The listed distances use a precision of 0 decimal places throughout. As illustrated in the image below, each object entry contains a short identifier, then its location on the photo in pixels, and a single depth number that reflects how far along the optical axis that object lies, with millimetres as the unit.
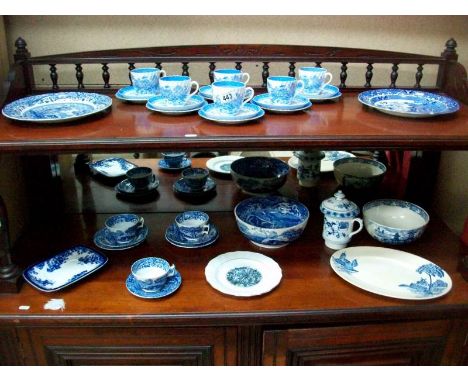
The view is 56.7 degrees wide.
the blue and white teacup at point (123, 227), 859
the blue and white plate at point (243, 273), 731
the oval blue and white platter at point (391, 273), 728
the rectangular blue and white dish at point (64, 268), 741
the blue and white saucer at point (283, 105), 740
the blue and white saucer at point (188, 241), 854
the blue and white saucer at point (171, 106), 729
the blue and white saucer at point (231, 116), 682
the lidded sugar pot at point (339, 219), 810
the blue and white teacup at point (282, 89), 738
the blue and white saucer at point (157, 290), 708
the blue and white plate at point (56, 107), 684
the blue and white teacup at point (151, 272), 713
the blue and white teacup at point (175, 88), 724
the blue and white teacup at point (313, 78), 805
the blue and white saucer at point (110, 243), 848
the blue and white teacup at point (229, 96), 685
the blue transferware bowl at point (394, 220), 842
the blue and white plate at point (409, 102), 722
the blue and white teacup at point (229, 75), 791
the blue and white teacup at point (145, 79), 798
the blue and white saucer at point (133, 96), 798
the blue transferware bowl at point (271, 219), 828
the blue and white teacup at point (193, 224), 852
